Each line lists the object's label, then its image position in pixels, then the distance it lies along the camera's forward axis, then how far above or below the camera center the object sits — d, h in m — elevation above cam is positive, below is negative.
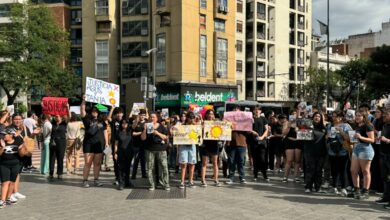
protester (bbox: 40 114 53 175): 12.63 -0.96
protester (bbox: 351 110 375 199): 8.84 -0.83
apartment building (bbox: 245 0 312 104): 59.03 +9.64
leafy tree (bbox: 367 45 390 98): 27.82 +2.95
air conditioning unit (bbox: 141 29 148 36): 49.92 +9.59
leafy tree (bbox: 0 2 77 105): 40.31 +6.25
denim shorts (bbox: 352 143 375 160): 8.92 -0.80
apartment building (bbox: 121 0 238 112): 45.25 +7.38
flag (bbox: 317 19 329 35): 34.06 +6.92
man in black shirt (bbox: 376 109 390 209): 8.56 -0.83
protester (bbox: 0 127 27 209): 8.20 -0.89
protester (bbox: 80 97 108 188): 10.66 -0.75
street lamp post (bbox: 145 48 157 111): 46.91 +5.14
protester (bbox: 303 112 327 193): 9.84 -0.96
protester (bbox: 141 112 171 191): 10.02 -0.88
